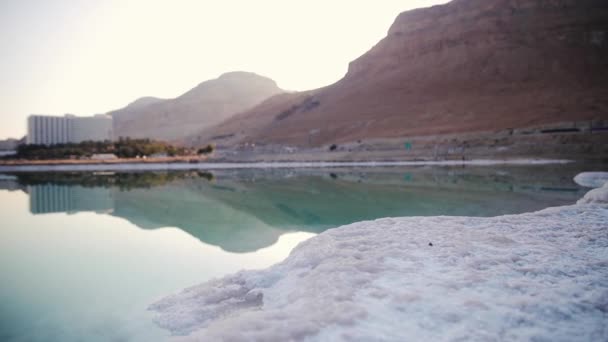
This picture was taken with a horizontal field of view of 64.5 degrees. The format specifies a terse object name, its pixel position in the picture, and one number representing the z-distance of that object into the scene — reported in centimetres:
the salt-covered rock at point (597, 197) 959
